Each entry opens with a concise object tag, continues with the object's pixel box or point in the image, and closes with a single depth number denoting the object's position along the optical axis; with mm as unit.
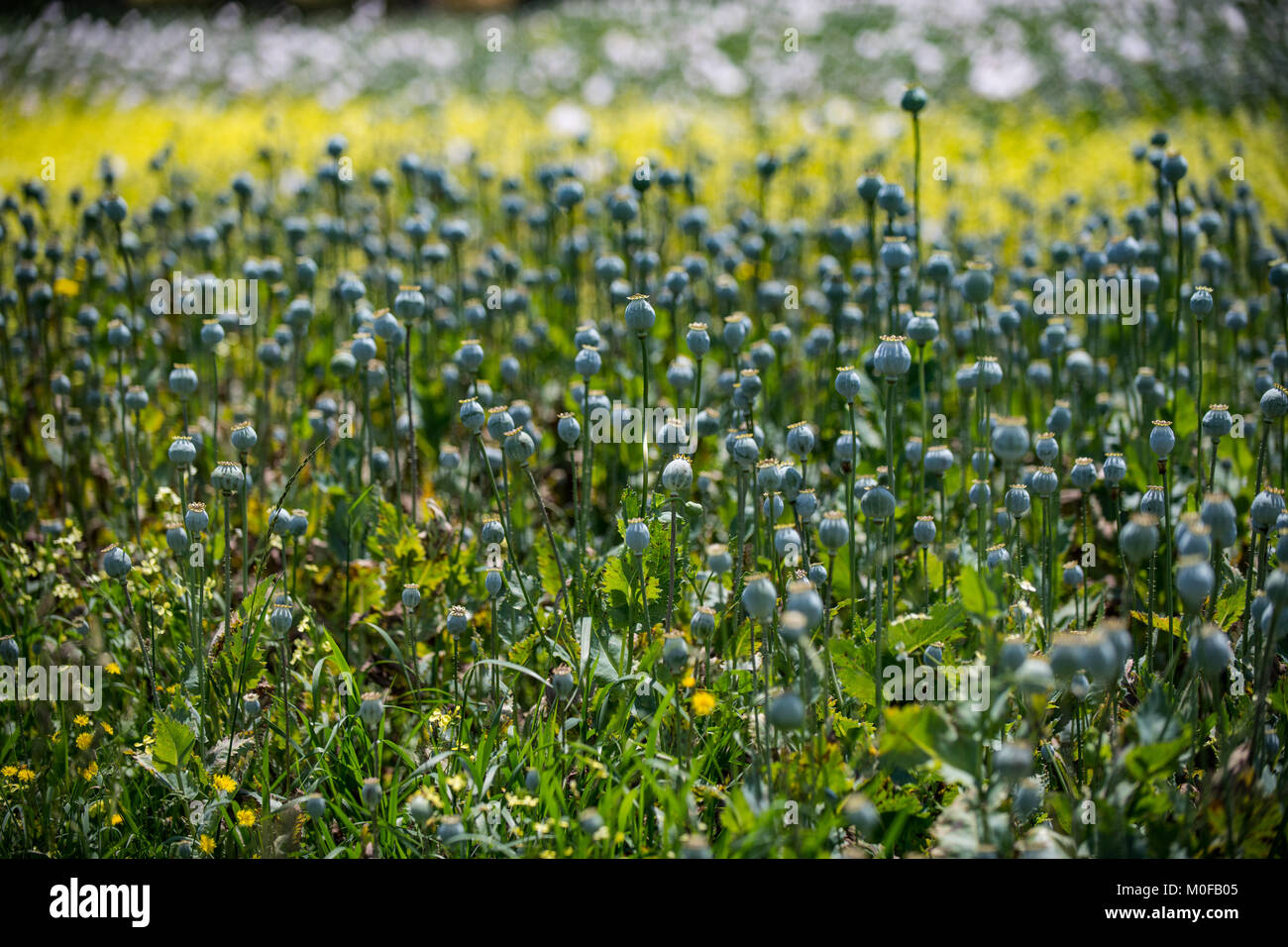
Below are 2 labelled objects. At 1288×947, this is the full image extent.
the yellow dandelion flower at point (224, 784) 2643
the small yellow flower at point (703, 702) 2420
